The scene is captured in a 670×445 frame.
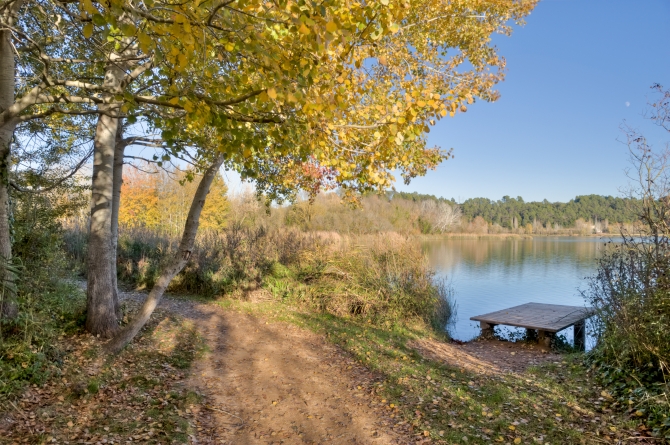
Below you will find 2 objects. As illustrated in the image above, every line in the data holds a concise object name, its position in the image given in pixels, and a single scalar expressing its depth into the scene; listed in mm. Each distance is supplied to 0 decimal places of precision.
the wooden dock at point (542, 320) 9562
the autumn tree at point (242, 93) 2908
